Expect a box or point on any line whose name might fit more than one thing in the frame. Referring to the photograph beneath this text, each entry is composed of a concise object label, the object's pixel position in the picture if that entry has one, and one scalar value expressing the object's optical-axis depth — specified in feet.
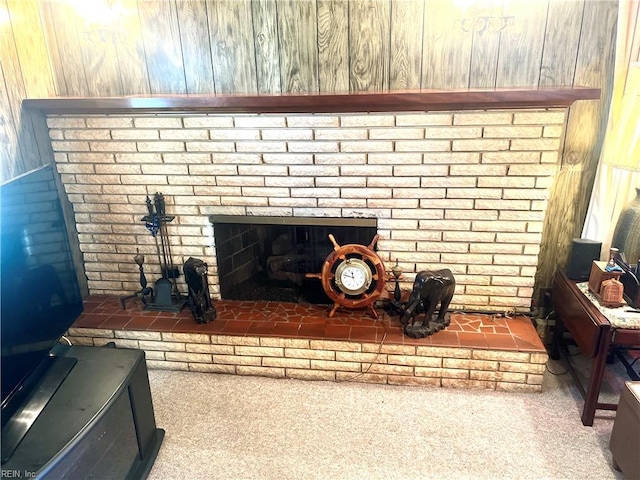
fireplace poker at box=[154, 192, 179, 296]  8.76
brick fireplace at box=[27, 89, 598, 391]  7.72
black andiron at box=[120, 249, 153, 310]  8.93
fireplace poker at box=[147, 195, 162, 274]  8.63
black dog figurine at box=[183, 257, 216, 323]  8.48
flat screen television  5.31
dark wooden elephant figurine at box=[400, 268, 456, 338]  7.89
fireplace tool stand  9.15
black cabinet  5.01
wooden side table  6.79
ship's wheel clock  8.23
